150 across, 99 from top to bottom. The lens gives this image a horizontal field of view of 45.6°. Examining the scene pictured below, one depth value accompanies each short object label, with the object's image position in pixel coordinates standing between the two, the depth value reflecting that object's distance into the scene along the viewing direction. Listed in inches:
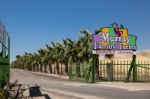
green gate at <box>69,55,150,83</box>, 739.1
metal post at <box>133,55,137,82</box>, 735.8
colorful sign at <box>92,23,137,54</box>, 765.0
